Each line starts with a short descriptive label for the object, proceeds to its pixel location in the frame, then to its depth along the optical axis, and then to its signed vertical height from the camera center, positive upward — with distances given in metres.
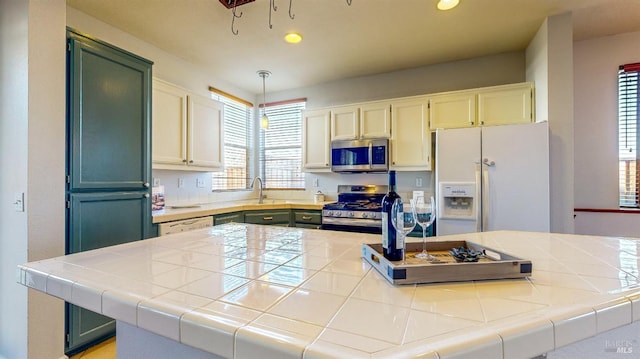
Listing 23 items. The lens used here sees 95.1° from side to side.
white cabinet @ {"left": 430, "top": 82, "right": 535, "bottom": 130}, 2.88 +0.75
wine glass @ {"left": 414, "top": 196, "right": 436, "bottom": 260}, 0.97 -0.11
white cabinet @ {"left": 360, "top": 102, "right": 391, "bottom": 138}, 3.41 +0.70
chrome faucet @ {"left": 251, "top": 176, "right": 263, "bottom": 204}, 4.33 -0.01
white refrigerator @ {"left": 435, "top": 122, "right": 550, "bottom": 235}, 2.43 +0.01
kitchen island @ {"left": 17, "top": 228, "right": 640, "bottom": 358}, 0.53 -0.28
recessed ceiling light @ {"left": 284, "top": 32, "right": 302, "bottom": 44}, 2.74 +1.36
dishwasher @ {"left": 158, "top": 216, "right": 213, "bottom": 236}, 2.48 -0.41
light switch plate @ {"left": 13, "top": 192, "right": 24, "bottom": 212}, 1.77 -0.13
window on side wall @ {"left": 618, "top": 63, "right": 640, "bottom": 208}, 2.82 +0.44
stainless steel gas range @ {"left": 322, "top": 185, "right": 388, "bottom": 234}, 3.13 -0.40
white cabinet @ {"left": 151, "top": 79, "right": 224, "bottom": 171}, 2.74 +0.52
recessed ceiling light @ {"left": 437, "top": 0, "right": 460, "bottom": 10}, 2.23 +1.36
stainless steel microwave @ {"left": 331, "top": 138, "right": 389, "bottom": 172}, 3.36 +0.29
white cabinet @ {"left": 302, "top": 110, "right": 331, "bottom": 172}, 3.72 +0.49
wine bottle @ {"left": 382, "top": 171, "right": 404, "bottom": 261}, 0.91 -0.16
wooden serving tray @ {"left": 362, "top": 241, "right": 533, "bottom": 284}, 0.78 -0.25
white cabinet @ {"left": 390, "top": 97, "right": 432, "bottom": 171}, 3.24 +0.50
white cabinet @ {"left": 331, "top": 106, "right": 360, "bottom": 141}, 3.56 +0.70
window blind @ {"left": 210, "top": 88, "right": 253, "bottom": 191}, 3.97 +0.52
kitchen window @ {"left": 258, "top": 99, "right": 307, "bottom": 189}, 4.33 +0.49
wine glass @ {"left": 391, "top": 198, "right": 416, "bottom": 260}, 0.90 -0.12
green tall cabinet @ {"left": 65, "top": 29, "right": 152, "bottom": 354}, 1.92 +0.19
